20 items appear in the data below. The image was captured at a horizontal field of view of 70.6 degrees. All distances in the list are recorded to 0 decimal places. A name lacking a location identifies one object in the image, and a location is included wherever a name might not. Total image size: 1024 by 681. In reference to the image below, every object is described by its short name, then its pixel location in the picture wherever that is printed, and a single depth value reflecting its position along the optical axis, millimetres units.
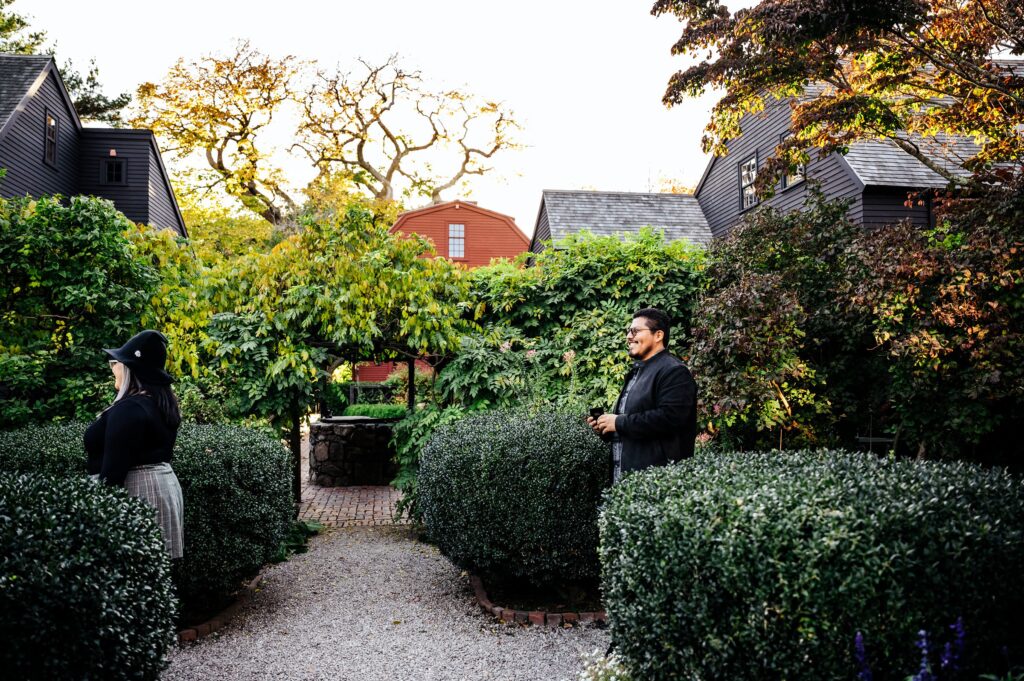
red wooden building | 30766
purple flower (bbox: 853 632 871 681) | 2520
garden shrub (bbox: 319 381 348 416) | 8929
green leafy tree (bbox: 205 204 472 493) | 8578
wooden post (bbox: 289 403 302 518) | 8898
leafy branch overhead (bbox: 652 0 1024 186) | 6672
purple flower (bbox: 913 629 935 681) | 2447
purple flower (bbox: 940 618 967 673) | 2533
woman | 3832
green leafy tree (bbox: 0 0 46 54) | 28828
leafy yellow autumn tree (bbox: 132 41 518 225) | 28375
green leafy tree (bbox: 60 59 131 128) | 29375
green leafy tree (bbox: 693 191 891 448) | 7211
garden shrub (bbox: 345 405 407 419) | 15455
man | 4203
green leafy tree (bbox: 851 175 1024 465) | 6105
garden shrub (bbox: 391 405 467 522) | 8305
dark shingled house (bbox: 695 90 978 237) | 16125
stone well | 12719
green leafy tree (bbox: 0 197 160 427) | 7031
